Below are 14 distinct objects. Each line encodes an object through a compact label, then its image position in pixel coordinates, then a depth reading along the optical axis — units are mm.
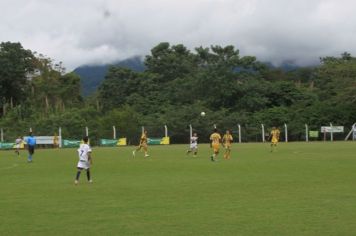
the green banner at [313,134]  72625
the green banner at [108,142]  66562
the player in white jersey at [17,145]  45241
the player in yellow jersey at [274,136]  42153
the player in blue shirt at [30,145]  34312
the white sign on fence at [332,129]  72375
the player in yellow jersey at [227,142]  34075
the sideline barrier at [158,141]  68125
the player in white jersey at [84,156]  19750
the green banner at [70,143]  64625
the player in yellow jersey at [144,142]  37569
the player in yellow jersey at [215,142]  31969
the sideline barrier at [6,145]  62531
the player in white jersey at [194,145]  38291
